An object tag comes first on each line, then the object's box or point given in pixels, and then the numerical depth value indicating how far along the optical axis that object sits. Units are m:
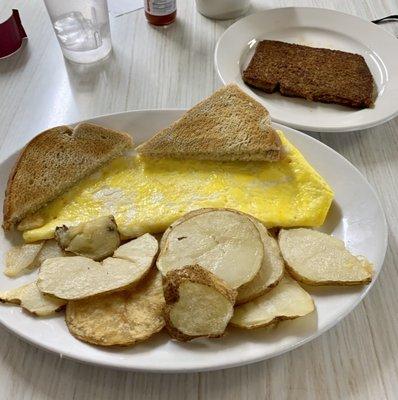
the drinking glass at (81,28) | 0.59
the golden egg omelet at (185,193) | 0.37
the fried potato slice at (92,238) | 0.35
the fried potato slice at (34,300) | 0.31
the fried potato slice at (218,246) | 0.31
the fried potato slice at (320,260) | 0.32
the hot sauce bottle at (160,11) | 0.62
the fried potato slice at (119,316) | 0.29
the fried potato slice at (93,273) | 0.31
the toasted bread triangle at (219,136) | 0.42
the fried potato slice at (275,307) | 0.30
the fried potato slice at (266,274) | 0.30
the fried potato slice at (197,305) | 0.28
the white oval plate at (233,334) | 0.29
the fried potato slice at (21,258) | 0.35
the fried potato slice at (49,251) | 0.36
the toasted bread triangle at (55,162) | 0.39
